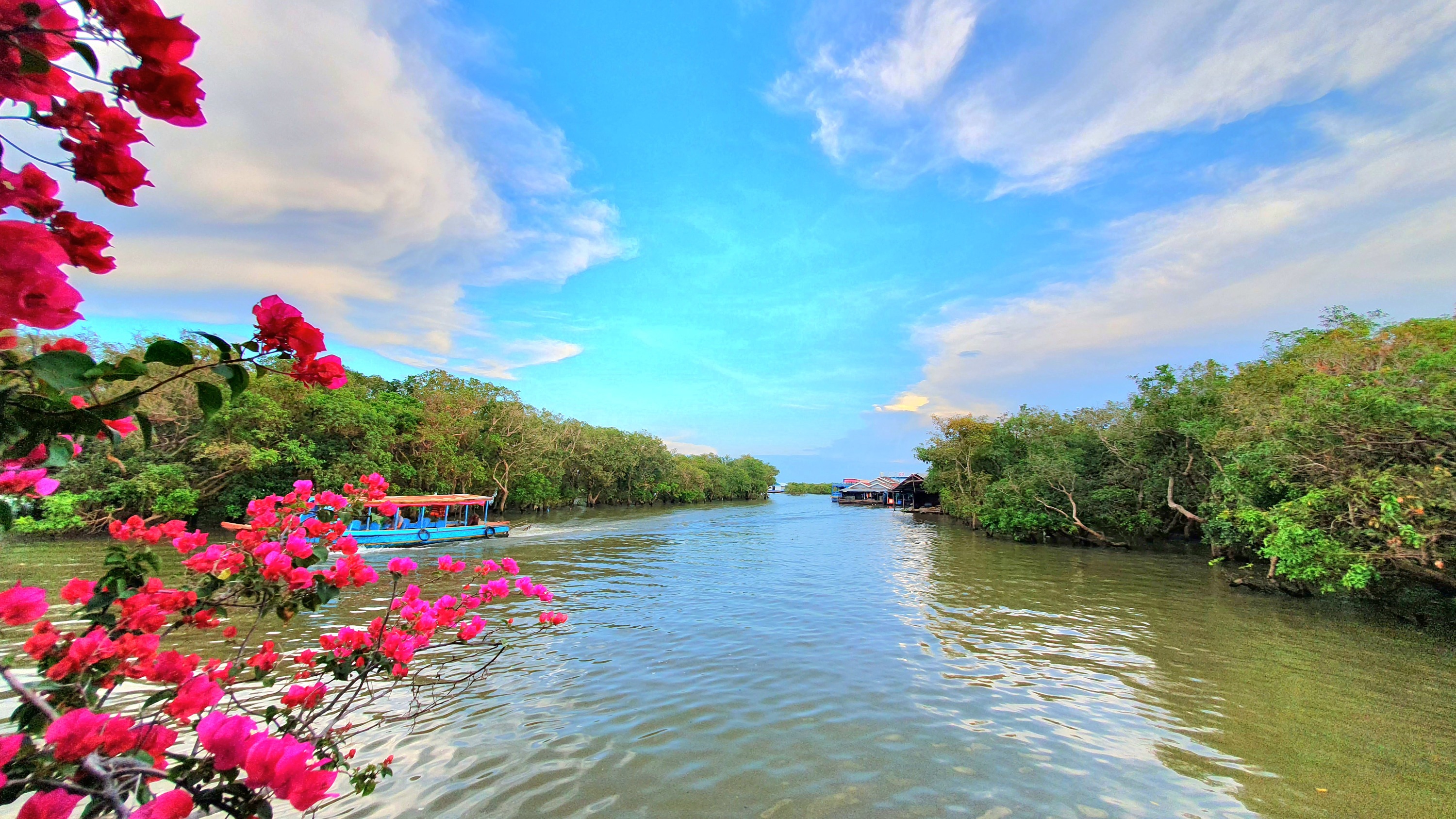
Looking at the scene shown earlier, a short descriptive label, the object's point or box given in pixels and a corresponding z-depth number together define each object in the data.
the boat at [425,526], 18.12
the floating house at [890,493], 54.69
